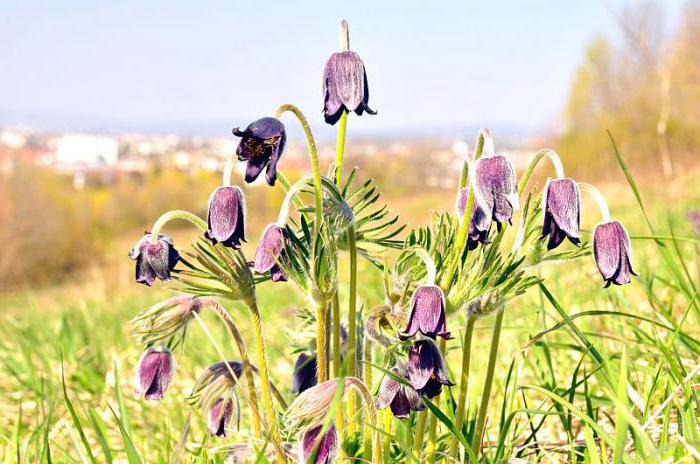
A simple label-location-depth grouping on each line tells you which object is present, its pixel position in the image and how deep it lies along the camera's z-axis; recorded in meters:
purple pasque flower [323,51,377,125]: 0.80
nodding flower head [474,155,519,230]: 0.78
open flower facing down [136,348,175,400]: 0.85
